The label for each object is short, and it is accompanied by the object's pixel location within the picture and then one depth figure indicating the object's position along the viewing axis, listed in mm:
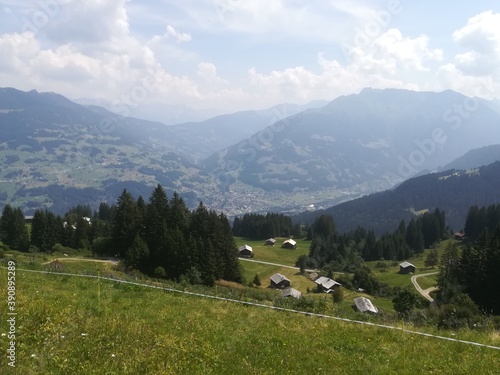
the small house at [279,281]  100238
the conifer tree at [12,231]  99438
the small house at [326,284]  102812
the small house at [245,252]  140875
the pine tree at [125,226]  73375
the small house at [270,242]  177125
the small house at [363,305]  77000
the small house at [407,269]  129625
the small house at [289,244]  168625
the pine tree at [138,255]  62188
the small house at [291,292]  82838
